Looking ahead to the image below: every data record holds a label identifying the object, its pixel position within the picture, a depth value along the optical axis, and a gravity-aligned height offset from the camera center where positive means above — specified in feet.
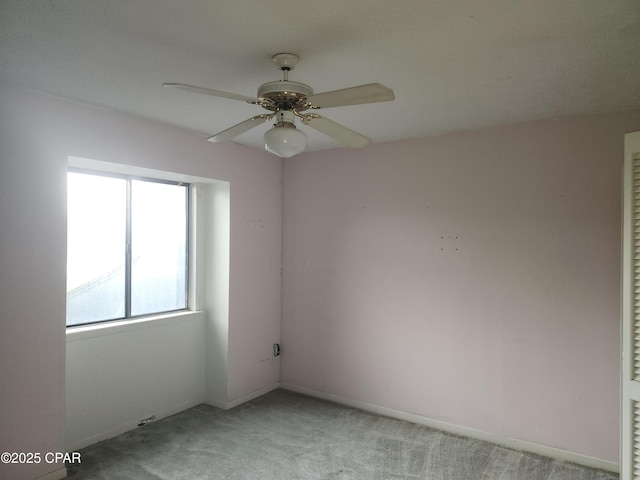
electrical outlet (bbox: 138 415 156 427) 10.99 -4.66
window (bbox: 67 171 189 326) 10.14 -0.19
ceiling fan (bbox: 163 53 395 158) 5.52 +1.87
